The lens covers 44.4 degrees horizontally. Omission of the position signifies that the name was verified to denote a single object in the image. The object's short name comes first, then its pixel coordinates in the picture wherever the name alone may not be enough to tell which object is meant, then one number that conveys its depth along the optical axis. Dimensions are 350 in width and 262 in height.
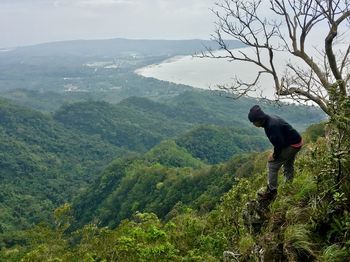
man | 6.07
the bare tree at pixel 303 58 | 7.34
